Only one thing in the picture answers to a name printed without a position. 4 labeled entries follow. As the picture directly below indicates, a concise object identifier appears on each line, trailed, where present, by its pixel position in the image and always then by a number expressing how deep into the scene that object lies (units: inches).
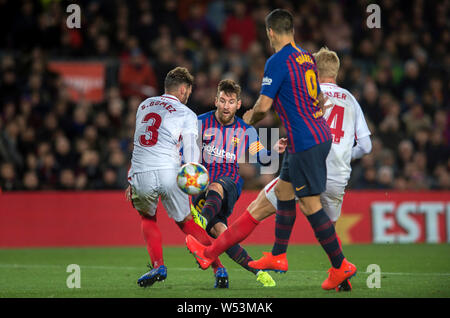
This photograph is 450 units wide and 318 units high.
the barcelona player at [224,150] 558.3
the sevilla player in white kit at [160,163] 513.3
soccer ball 488.7
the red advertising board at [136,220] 927.0
